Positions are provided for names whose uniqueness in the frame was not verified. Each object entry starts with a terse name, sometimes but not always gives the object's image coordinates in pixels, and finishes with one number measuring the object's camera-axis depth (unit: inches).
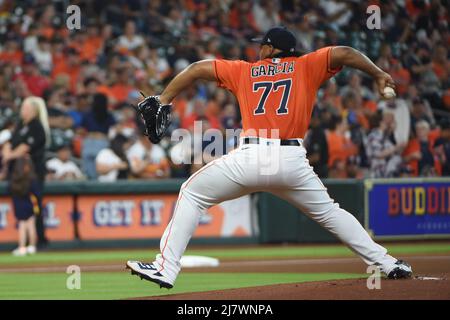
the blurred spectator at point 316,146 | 612.4
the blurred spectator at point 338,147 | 633.0
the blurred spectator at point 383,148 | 624.7
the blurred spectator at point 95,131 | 610.9
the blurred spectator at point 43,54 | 681.6
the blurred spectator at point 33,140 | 559.8
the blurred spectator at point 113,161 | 608.0
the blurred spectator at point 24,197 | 563.5
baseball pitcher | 288.5
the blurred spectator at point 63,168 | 608.4
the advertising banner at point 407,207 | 613.6
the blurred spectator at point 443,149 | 635.5
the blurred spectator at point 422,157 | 633.0
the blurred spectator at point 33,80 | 658.2
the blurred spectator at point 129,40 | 711.7
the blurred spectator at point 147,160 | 619.8
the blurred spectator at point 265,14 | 757.0
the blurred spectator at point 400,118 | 628.4
